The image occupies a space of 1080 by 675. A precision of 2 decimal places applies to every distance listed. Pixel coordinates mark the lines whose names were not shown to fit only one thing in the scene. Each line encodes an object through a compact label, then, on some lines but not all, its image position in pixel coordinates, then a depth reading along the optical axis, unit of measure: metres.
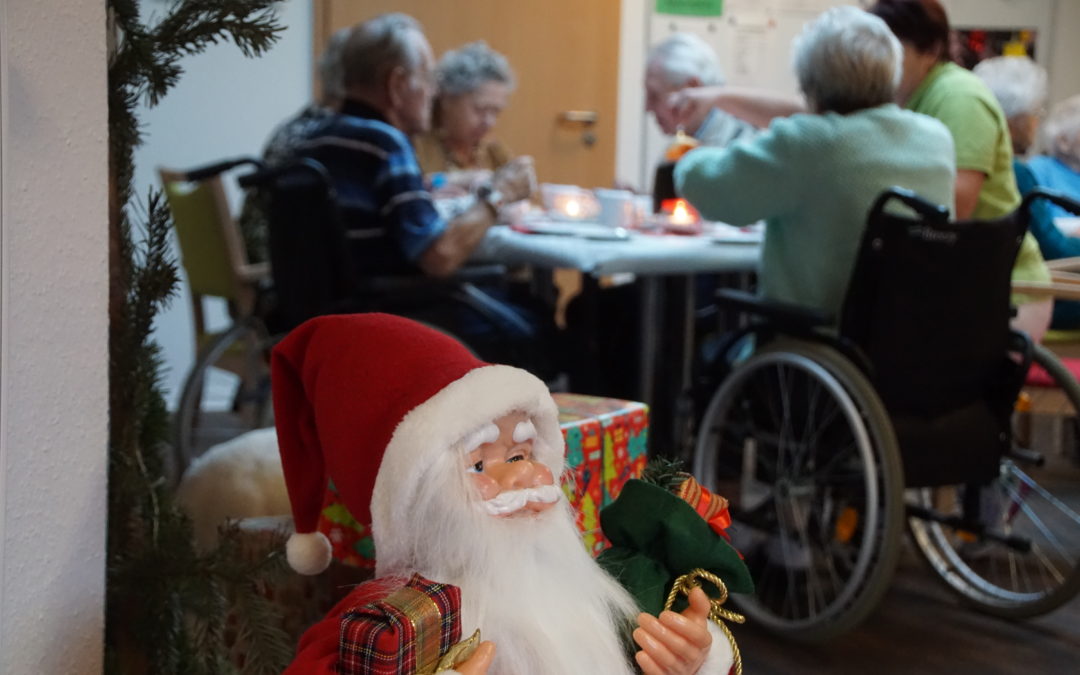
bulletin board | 4.70
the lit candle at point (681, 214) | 2.73
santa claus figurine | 0.87
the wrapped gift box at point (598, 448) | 1.39
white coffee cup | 2.74
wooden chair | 2.70
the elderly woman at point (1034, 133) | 2.74
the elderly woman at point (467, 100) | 3.43
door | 4.48
